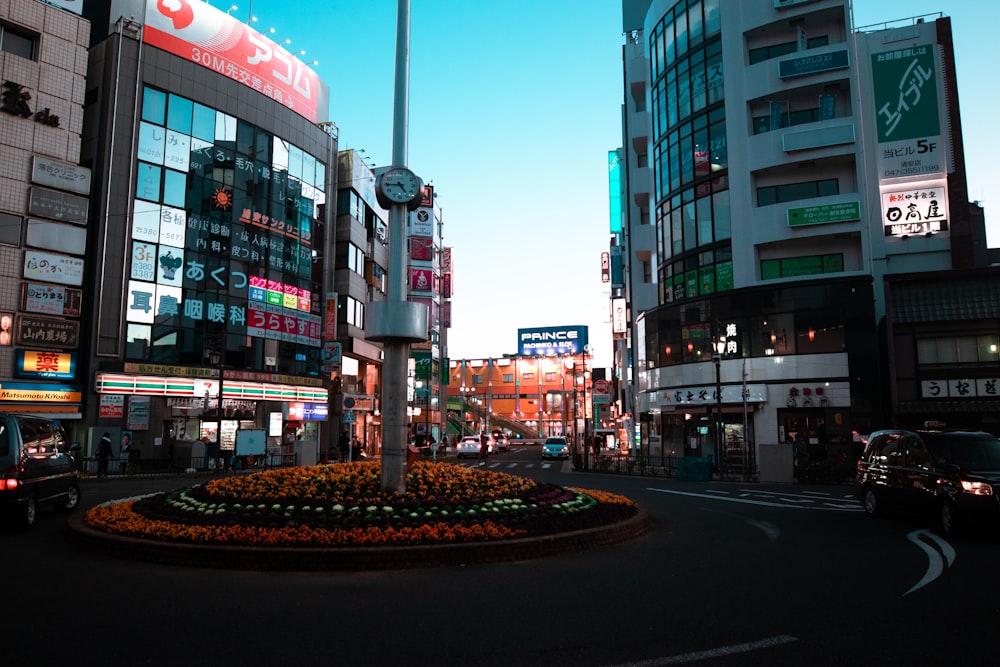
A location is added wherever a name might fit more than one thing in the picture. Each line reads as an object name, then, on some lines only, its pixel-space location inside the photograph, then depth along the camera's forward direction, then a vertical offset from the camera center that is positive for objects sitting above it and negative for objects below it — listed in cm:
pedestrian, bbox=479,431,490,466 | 4623 -264
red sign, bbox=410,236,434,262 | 5241 +1195
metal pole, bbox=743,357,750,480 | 2728 -191
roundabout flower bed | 960 -155
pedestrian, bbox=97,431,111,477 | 2848 -182
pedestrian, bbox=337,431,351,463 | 4359 -228
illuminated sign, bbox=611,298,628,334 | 7750 +1046
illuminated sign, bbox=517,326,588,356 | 9694 +949
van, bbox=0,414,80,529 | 1159 -102
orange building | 12170 +402
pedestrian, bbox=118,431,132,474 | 3190 -194
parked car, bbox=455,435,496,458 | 5081 -262
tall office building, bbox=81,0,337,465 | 3647 +996
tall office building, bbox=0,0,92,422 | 3250 +933
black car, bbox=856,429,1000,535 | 1123 -114
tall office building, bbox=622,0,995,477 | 3712 +1079
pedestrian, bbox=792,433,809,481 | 2603 -182
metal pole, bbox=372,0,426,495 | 1196 +121
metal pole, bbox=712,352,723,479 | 2935 -2
